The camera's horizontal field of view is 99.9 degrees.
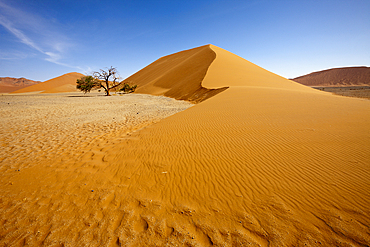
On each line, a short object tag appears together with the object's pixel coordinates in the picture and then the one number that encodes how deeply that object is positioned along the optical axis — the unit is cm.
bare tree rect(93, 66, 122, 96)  2779
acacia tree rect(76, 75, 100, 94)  2921
